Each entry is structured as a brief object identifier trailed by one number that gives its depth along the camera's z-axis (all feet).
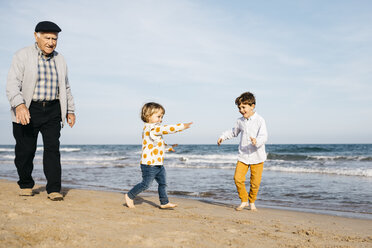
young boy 14.99
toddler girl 13.33
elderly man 12.62
